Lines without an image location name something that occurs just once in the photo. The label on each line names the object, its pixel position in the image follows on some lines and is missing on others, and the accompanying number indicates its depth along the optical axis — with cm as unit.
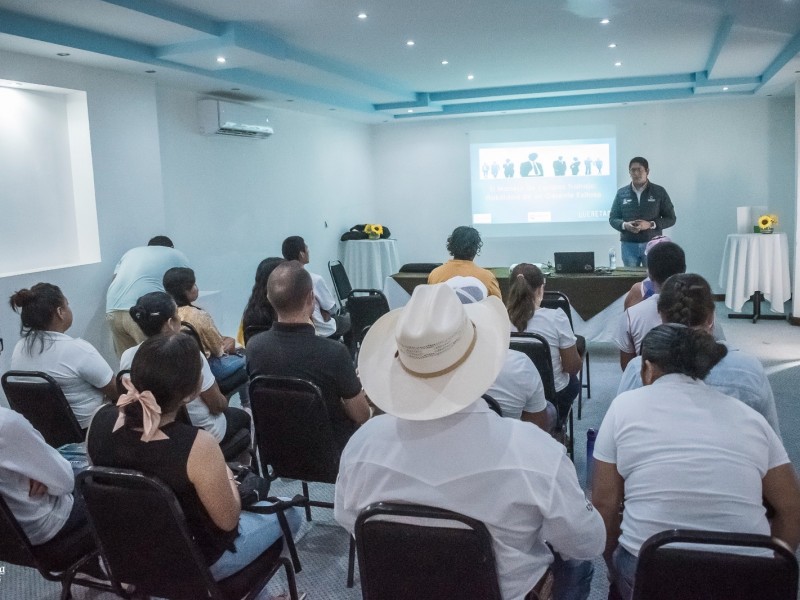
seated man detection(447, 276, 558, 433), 253
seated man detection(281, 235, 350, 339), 474
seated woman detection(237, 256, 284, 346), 391
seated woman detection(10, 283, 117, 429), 292
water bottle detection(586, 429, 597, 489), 229
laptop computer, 613
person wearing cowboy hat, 138
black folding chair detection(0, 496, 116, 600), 198
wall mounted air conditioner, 645
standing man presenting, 632
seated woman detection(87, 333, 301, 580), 170
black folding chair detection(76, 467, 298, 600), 167
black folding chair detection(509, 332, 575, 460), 302
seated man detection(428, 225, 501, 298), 435
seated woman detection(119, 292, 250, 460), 278
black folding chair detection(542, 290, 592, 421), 416
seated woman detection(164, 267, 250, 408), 358
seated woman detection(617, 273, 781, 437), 207
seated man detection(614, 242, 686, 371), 308
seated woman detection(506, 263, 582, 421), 324
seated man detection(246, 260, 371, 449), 258
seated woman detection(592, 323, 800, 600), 155
